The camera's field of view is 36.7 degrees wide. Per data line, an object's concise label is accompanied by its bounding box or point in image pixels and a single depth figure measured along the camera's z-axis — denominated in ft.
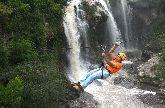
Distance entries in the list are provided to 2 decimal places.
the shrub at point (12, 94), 28.14
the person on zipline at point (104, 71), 30.58
